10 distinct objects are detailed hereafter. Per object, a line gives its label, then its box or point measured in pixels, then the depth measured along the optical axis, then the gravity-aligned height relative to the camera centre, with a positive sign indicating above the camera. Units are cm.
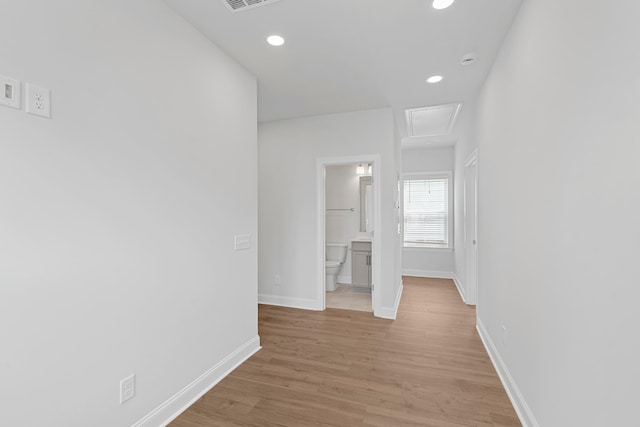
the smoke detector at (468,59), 260 +130
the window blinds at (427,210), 625 -9
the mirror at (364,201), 560 +10
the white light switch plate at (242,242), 264 -31
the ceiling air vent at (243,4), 195 +134
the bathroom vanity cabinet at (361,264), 505 -97
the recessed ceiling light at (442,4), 196 +133
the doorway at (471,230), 416 -35
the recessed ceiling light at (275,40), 234 +133
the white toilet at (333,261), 515 -97
